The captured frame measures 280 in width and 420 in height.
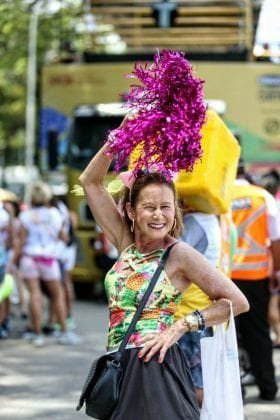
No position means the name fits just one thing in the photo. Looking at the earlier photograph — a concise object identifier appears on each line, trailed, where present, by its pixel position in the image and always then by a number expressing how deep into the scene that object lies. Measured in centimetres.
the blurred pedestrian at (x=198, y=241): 1019
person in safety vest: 1379
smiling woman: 718
